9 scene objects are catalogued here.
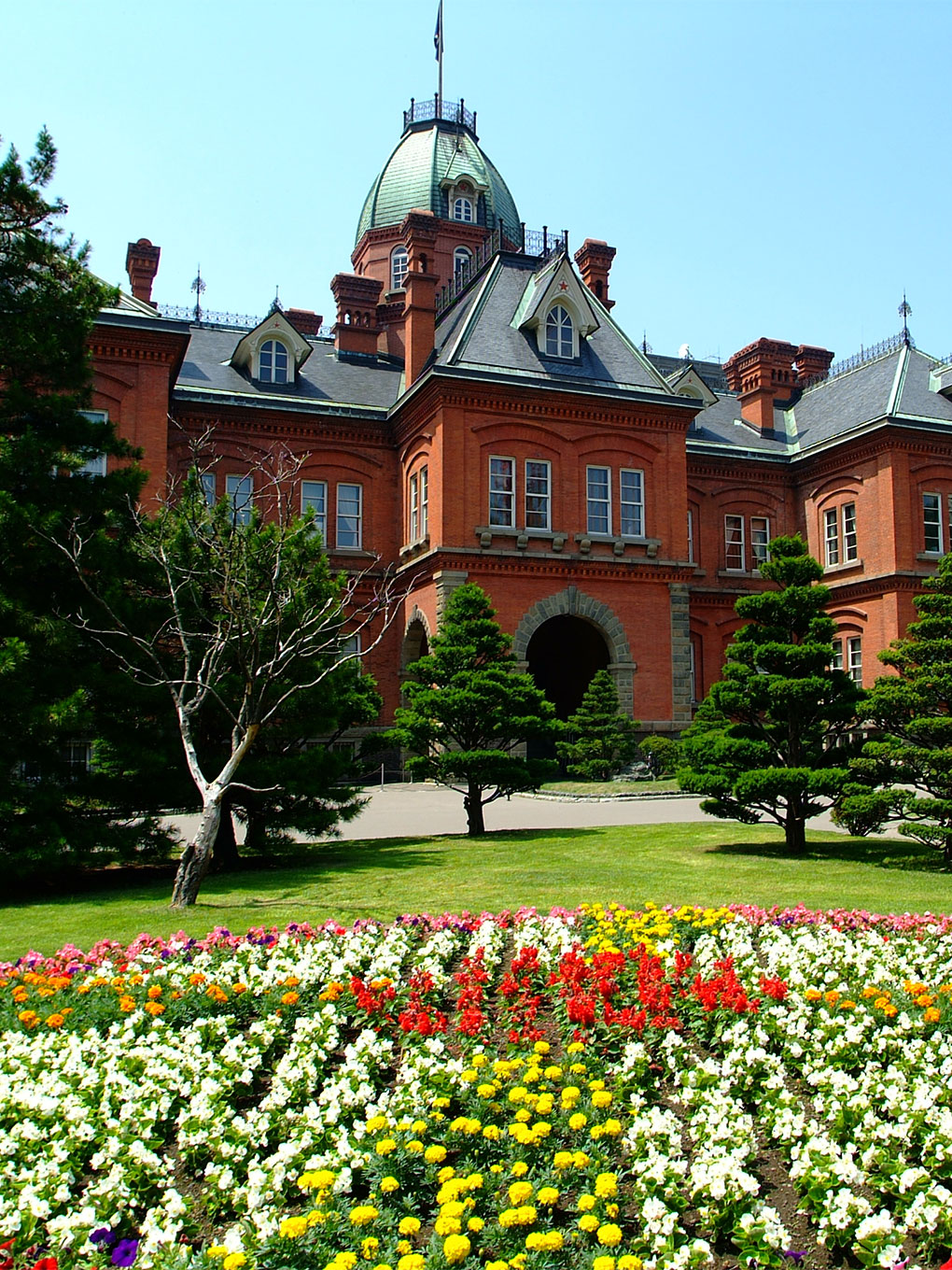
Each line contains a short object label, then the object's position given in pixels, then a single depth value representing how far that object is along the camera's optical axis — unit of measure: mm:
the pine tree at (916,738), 11828
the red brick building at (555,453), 27547
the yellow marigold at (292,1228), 3496
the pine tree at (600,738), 25109
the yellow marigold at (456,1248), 3338
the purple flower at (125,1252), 3467
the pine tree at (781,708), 13180
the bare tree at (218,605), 10906
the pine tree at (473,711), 16109
